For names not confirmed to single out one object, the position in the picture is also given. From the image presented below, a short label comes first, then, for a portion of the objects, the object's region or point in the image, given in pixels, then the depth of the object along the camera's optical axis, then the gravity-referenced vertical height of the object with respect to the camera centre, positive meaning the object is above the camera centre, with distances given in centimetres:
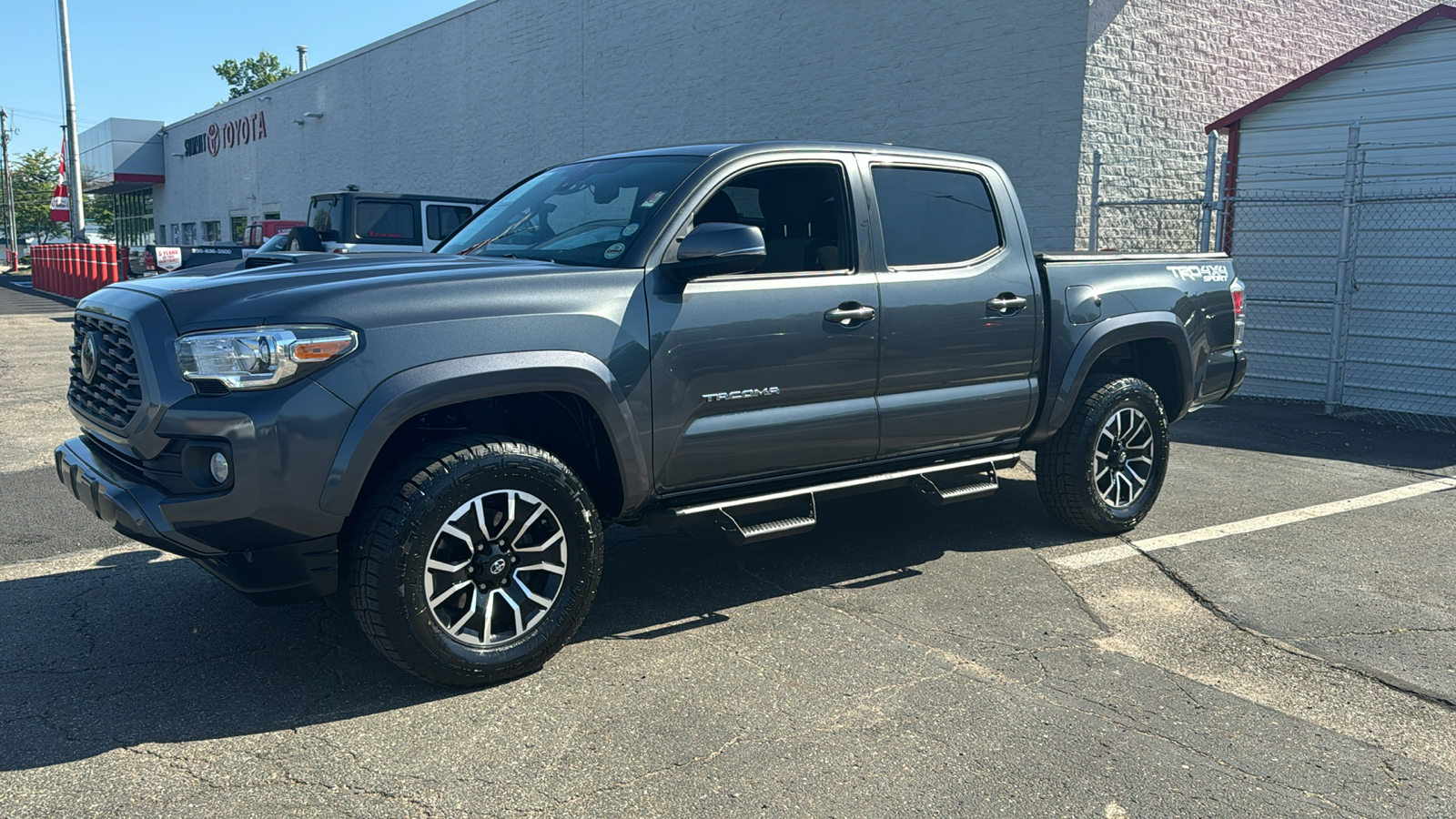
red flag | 3112 +120
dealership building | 1222 +244
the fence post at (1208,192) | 1104 +65
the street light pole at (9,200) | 6796 +305
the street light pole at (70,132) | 2762 +292
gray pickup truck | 353 -49
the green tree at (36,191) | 8188 +412
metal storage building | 1044 +31
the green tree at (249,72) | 8375 +1332
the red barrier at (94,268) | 2588 -49
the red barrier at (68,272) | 2792 -65
